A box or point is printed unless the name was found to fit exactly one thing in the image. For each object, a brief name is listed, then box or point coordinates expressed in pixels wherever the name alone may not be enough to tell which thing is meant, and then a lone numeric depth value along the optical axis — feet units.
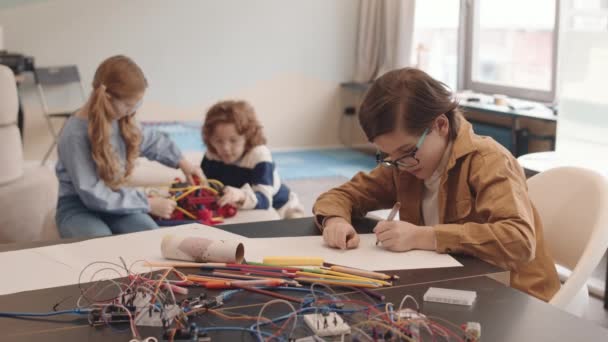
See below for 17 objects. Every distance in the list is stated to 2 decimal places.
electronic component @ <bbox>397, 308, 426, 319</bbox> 3.55
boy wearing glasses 4.76
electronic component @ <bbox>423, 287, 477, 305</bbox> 3.87
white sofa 9.69
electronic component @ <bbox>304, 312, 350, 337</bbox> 3.43
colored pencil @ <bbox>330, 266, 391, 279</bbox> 4.26
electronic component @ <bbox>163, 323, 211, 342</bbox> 3.40
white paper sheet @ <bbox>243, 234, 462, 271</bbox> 4.58
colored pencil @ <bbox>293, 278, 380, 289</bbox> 4.15
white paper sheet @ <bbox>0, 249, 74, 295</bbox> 4.30
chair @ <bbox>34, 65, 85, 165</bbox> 17.47
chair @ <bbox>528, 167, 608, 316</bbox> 4.89
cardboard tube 4.56
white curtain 18.90
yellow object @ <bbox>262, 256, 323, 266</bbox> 4.51
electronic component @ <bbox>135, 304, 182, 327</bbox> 3.61
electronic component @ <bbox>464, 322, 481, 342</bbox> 3.31
